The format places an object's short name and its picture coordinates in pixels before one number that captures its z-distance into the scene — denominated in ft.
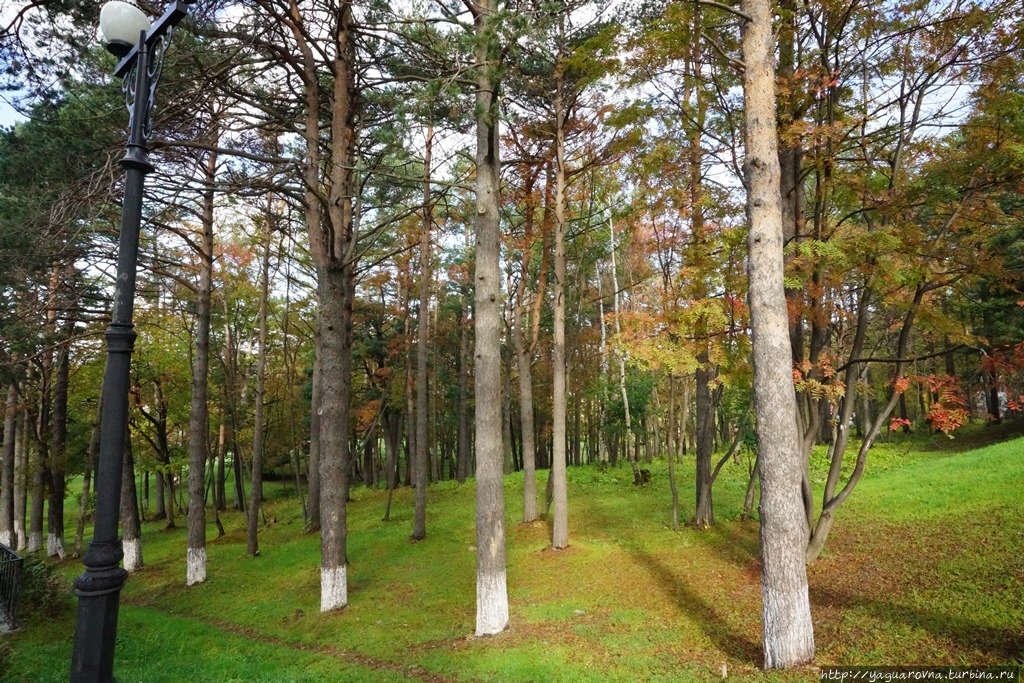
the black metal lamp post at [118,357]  9.02
